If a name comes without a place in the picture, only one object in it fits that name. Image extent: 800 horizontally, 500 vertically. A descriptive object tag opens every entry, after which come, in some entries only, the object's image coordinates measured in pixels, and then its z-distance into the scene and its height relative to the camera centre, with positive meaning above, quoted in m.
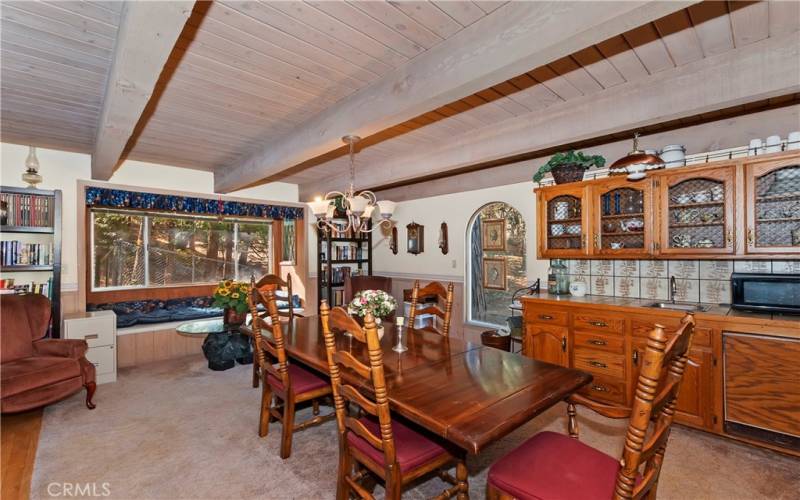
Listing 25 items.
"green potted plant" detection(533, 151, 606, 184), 3.19 +0.76
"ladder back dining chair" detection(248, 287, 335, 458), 2.26 -0.86
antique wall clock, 5.09 +0.18
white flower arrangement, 2.37 -0.34
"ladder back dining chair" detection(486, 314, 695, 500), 1.04 -0.82
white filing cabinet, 3.49 -0.80
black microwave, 2.35 -0.29
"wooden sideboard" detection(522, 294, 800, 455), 2.20 -0.77
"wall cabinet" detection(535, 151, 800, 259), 2.40 +0.28
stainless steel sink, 2.64 -0.42
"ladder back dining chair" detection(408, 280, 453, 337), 2.66 -0.36
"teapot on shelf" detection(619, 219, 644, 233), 2.95 +0.21
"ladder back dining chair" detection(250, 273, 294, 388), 3.87 -0.33
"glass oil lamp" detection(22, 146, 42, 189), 3.46 +0.78
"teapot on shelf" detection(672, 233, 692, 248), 2.75 +0.07
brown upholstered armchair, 2.59 -0.84
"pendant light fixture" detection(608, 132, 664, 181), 2.41 +0.58
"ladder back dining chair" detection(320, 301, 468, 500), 1.41 -0.85
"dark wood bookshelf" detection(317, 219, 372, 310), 5.38 -0.18
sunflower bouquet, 4.01 -0.49
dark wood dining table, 1.31 -0.60
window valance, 4.02 +0.60
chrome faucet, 3.00 -0.31
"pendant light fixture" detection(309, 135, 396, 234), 2.77 +0.34
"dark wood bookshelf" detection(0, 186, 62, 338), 3.40 +0.07
